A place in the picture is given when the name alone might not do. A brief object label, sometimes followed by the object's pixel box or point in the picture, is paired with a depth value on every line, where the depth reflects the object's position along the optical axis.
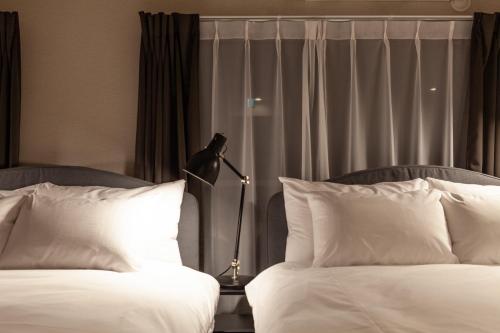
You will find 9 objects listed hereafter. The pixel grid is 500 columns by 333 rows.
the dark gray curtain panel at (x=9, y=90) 3.00
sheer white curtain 3.08
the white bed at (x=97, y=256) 1.71
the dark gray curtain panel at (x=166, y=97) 2.98
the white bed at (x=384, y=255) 1.65
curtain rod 3.08
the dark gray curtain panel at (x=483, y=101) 3.03
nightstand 2.69
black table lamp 2.72
